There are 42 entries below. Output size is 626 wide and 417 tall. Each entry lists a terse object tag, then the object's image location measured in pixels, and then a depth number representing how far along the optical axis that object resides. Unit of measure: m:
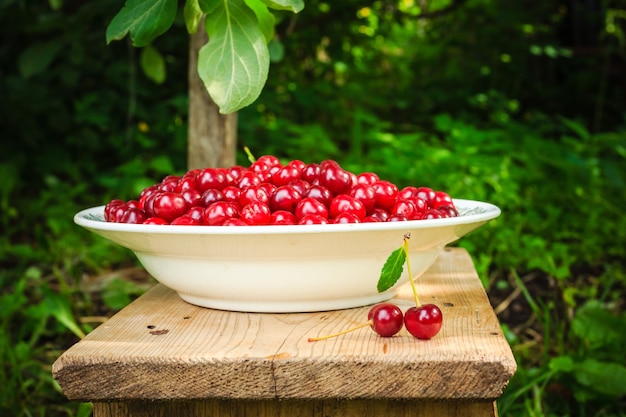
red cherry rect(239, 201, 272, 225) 1.01
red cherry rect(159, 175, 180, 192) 1.20
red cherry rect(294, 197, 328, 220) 1.02
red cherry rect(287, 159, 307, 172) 1.19
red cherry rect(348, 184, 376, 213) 1.10
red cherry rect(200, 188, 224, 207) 1.11
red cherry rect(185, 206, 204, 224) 1.06
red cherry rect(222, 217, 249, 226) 0.99
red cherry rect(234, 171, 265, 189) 1.15
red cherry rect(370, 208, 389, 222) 1.06
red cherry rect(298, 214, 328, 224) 0.99
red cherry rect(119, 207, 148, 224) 1.09
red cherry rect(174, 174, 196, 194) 1.17
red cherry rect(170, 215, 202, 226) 1.03
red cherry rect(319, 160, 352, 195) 1.12
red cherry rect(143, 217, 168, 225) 1.06
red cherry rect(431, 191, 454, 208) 1.20
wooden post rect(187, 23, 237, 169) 1.99
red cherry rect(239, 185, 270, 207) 1.06
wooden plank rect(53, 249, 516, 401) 0.84
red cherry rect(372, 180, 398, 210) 1.11
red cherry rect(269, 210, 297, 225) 1.02
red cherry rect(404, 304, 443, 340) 0.91
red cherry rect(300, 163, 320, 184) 1.16
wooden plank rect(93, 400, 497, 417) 0.94
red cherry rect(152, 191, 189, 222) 1.08
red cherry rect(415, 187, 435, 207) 1.20
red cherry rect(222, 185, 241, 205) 1.09
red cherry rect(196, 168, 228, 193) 1.17
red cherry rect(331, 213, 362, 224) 1.00
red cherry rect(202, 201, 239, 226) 1.02
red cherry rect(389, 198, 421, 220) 1.08
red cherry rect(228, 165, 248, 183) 1.21
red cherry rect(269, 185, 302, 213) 1.06
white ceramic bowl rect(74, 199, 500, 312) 0.96
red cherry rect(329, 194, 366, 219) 1.03
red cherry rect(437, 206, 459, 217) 1.12
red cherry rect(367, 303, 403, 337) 0.94
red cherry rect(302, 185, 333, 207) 1.08
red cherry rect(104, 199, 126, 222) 1.14
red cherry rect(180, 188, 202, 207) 1.11
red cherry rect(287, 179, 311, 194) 1.10
